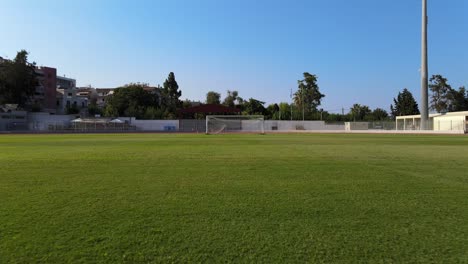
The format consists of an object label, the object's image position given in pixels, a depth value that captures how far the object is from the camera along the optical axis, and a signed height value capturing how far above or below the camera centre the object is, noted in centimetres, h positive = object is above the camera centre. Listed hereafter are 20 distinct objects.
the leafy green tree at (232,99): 12369 +937
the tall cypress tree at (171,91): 10206 +976
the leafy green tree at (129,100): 8556 +651
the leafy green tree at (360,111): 10751 +458
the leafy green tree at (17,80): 8331 +1063
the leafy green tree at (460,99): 9031 +649
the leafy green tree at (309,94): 9425 +815
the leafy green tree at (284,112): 8765 +354
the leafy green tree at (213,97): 13288 +1040
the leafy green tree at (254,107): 9611 +508
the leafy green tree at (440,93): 9194 +807
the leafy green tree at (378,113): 10412 +389
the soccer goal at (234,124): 5612 +38
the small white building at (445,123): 5722 +51
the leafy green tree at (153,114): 7756 +270
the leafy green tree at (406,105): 10344 +605
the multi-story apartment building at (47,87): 10496 +1124
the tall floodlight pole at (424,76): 5884 +807
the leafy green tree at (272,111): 8977 +419
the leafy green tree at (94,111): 8618 +365
